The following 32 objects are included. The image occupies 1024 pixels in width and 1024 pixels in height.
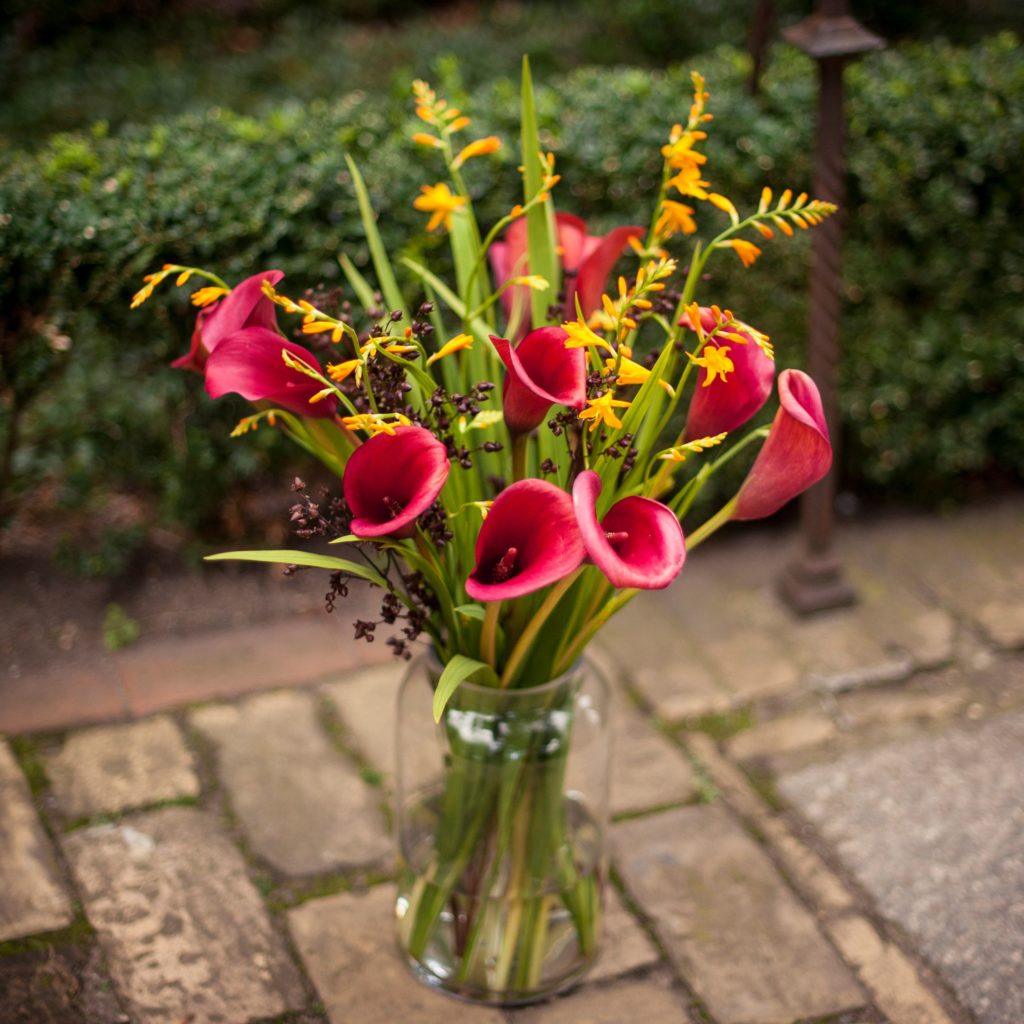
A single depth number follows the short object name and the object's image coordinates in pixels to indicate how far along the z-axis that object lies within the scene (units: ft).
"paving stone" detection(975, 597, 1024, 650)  8.90
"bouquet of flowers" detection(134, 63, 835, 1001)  4.22
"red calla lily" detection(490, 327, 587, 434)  4.19
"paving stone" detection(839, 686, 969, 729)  8.18
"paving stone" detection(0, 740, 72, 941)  6.27
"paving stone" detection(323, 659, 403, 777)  7.70
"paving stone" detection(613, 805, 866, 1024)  6.15
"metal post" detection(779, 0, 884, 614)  7.92
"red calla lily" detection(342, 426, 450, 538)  4.15
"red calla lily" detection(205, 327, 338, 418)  4.47
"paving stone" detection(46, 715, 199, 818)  7.12
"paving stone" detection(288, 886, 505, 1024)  5.98
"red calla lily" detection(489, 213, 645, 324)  5.32
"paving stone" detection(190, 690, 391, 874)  6.96
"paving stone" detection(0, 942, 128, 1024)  5.78
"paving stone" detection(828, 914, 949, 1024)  6.08
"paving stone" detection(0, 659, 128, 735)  7.68
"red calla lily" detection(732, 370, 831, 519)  4.47
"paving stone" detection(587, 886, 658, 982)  6.31
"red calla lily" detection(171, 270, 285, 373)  4.75
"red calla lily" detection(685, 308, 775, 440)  4.70
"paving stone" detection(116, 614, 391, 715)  8.07
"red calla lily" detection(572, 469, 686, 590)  3.81
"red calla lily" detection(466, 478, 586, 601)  4.01
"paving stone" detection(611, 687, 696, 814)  7.46
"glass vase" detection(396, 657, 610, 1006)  5.37
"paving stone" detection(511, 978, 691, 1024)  6.02
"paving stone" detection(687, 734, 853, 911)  6.79
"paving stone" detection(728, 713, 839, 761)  7.89
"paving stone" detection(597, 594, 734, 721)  8.29
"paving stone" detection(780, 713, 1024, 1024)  6.36
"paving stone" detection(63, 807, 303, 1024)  5.97
